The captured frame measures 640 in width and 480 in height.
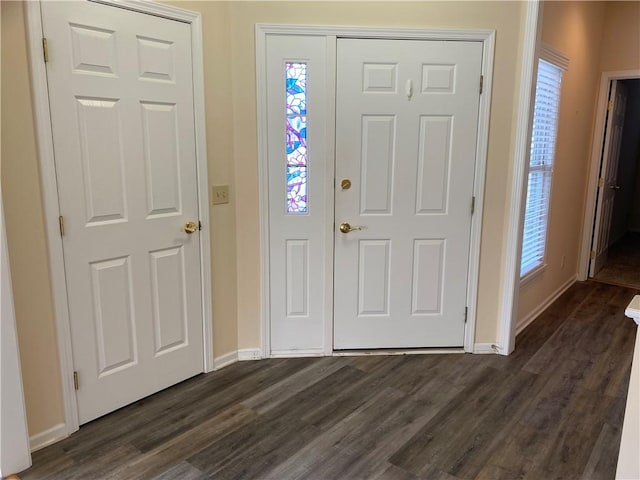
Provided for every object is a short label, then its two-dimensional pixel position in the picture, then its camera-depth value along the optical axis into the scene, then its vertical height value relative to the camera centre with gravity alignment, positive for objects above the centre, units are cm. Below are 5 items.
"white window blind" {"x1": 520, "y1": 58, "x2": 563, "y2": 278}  351 -1
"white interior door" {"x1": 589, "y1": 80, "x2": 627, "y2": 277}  464 -9
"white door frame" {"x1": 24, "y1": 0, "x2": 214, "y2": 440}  196 -6
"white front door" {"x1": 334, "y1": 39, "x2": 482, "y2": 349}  283 -17
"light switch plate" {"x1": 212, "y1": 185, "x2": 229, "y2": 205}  277 -21
